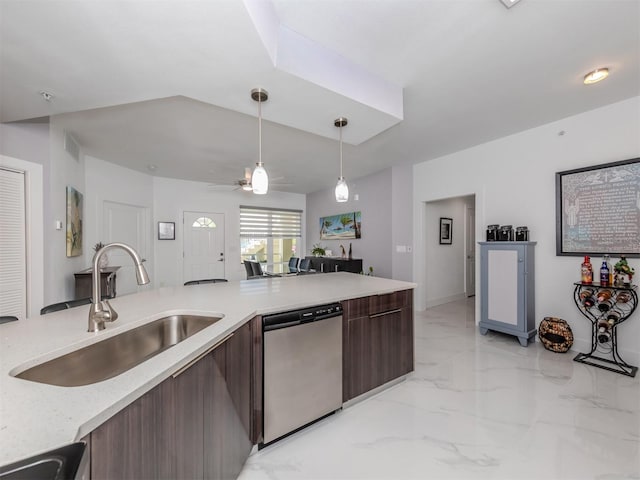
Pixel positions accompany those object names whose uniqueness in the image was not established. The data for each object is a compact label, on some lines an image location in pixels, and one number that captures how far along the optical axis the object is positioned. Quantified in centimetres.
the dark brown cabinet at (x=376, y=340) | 192
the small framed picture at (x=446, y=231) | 497
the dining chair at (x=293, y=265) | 599
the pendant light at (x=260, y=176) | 193
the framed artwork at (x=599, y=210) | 253
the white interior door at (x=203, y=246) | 562
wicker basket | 281
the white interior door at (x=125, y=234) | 436
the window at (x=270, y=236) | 643
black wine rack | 245
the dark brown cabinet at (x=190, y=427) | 72
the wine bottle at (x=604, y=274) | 255
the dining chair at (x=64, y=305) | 163
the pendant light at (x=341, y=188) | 234
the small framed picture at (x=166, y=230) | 529
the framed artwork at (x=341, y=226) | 564
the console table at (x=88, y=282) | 320
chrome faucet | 117
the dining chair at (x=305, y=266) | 508
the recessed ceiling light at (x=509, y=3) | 147
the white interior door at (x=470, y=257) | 559
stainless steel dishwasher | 156
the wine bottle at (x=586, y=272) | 267
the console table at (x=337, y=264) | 524
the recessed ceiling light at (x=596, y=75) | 211
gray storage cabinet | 304
